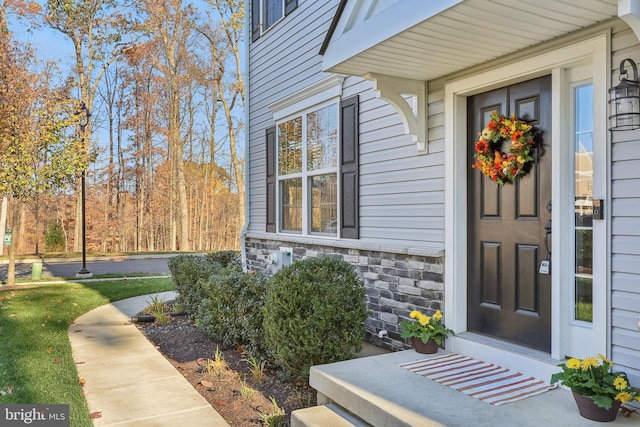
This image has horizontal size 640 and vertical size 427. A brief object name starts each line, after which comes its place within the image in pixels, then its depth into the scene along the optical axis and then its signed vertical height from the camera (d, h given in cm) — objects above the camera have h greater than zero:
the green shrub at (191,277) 591 -93
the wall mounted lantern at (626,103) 248 +53
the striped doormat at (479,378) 280 -112
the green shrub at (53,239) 1759 -122
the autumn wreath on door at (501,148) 321 +39
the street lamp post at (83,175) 971 +65
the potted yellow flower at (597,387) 233 -92
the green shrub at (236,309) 432 -100
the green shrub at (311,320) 354 -86
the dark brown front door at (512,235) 316 -22
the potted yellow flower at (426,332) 364 -98
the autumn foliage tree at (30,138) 820 +122
